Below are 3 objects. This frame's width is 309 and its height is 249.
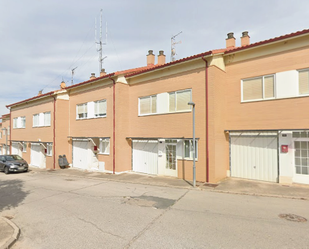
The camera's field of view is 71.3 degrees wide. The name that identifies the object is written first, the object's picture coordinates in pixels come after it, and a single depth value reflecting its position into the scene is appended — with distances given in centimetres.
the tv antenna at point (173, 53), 2274
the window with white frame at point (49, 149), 2049
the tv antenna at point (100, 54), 2280
